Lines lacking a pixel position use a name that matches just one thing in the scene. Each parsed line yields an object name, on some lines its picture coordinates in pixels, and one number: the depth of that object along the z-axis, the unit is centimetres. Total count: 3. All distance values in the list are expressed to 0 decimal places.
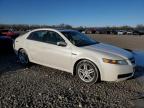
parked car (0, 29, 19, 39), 1226
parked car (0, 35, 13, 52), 547
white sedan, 291
